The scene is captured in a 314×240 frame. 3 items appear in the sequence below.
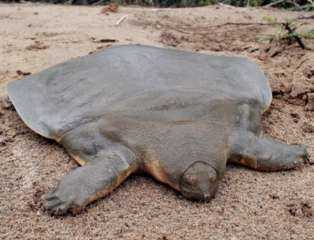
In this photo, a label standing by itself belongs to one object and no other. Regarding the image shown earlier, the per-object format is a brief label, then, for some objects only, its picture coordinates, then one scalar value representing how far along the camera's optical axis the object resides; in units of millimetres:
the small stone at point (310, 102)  2531
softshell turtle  1789
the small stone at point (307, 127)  2338
